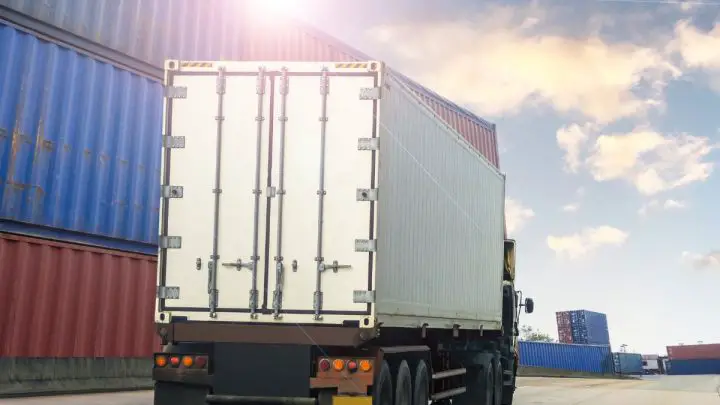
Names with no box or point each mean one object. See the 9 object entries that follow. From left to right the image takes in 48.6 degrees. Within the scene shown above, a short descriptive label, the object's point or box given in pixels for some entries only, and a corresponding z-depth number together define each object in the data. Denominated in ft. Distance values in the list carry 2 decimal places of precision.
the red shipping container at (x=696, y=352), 298.76
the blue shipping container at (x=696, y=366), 294.87
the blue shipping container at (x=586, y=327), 246.68
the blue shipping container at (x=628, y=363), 229.25
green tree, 363.15
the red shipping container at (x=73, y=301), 50.67
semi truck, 28.04
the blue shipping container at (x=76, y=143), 51.72
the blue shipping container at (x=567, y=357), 168.96
